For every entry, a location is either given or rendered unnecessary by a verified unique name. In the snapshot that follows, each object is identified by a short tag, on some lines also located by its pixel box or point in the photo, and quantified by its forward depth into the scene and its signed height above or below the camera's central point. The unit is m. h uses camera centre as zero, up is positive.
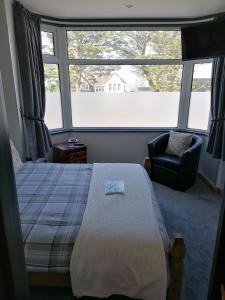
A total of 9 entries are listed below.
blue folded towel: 2.01 -0.93
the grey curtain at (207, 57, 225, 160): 3.05 -0.35
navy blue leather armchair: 3.22 -1.17
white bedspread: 1.40 -1.08
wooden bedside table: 3.55 -1.09
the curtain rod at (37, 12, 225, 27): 3.44 +0.95
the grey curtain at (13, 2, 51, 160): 2.91 +0.04
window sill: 4.05 -0.80
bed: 1.45 -0.99
